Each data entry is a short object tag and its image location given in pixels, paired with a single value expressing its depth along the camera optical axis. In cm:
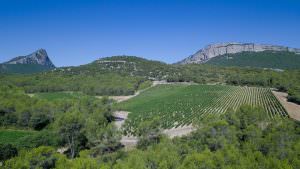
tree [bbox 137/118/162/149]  3955
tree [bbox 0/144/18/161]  3705
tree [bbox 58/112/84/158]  4191
